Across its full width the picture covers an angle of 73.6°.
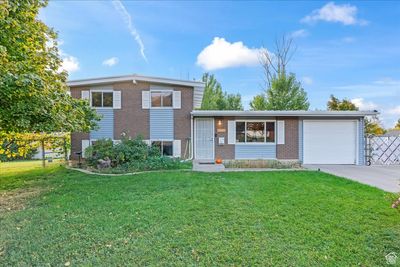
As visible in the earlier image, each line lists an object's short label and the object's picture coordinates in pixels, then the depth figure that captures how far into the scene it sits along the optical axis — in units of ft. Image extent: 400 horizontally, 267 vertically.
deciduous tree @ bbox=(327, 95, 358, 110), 84.02
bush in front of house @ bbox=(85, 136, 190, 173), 36.06
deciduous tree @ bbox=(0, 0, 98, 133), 17.24
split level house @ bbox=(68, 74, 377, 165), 44.21
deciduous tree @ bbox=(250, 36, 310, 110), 79.71
